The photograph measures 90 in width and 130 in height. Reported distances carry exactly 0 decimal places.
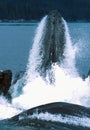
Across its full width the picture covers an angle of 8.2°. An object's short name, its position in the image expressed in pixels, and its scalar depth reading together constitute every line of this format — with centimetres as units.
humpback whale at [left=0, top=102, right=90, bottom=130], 1627
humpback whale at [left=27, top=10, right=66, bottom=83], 2694
